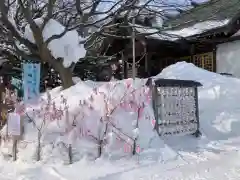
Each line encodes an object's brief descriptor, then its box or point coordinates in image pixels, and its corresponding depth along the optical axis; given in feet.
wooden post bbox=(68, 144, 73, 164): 12.76
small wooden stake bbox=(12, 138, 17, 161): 13.79
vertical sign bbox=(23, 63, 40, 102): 15.02
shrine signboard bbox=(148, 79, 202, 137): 15.72
